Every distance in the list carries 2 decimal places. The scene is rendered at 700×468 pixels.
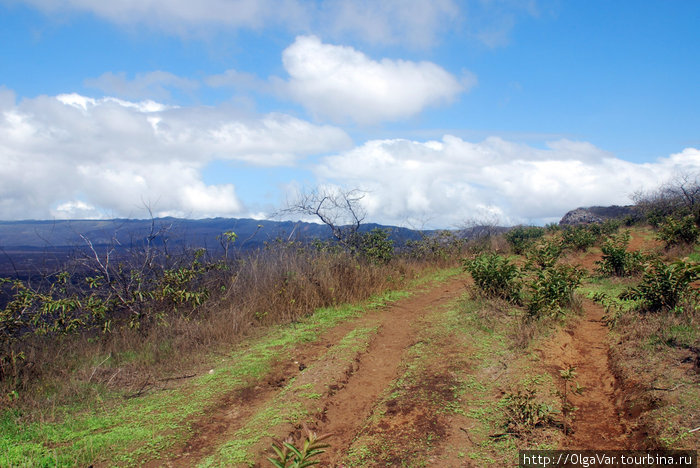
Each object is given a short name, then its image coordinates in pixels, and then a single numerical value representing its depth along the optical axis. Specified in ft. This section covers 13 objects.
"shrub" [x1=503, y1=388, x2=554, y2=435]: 11.48
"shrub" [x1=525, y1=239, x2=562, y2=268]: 24.50
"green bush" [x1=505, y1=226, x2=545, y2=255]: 50.85
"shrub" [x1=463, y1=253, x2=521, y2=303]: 23.67
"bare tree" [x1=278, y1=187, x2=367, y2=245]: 40.16
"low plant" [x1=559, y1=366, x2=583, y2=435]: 12.00
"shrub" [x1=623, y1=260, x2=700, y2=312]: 18.13
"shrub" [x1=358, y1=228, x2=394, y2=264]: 39.07
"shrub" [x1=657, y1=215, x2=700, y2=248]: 37.58
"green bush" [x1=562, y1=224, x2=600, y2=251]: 46.60
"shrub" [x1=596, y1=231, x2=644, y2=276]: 29.72
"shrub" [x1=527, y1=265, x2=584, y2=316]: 20.63
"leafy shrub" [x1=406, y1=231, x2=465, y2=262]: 48.11
